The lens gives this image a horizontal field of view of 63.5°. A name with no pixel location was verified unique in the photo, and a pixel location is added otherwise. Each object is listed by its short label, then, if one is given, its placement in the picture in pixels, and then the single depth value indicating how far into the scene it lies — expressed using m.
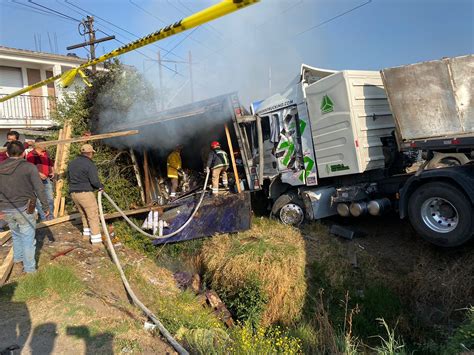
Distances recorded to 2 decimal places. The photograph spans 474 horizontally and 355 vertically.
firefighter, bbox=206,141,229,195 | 9.27
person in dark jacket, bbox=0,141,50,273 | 5.09
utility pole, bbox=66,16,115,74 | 20.08
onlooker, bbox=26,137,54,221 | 7.75
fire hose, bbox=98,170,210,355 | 3.93
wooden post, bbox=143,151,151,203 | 9.93
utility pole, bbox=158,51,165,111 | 11.83
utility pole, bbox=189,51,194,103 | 15.32
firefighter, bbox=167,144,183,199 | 10.24
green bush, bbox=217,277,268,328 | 6.25
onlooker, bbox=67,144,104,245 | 6.56
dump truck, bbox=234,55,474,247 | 5.76
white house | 19.50
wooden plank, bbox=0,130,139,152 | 7.35
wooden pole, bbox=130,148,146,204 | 9.90
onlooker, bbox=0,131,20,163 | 6.75
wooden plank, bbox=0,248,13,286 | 5.03
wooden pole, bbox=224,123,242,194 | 9.02
